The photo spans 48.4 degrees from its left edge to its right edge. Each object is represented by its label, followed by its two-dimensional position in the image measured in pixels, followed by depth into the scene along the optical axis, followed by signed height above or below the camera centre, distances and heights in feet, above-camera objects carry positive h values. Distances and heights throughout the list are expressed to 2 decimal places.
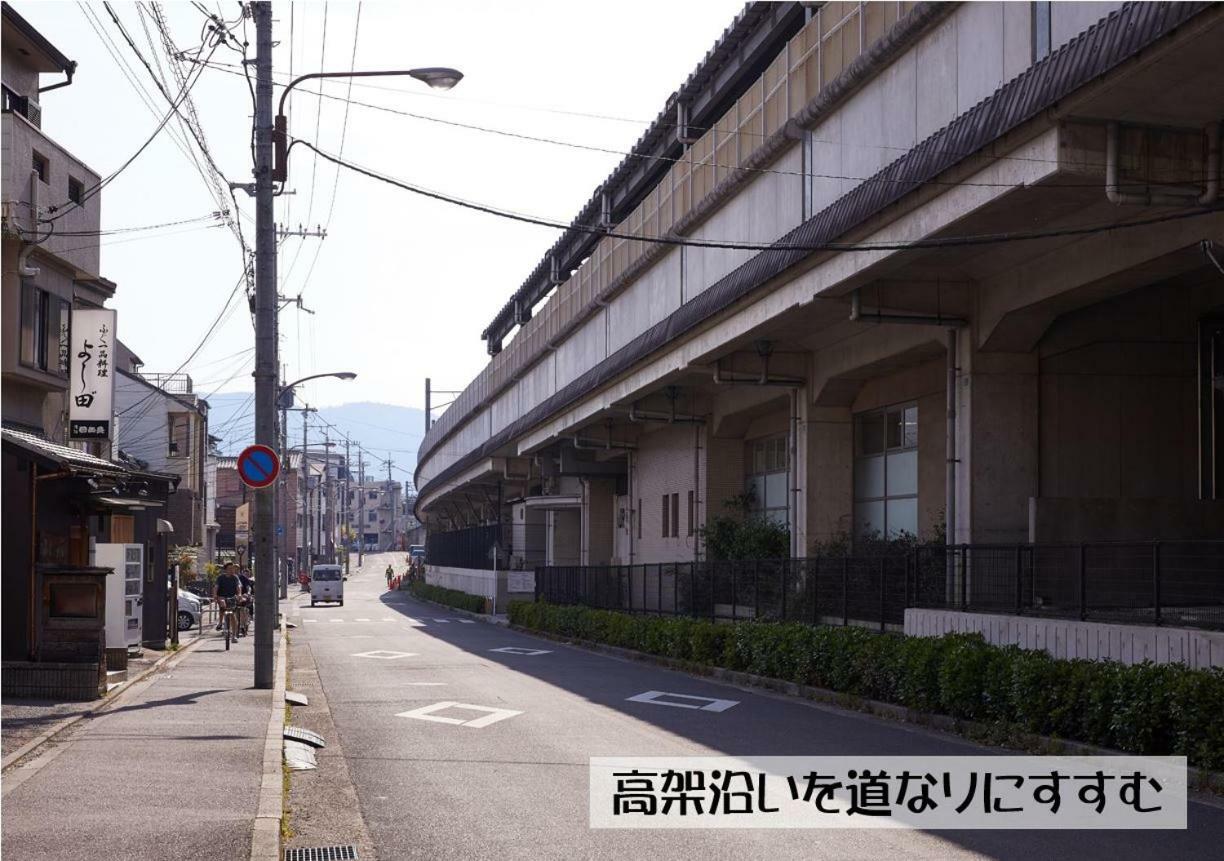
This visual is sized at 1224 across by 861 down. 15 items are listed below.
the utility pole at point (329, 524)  451.53 -8.54
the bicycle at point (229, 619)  96.63 -8.87
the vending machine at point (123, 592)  70.59 -5.07
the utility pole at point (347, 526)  539.82 -11.57
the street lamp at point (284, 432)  163.12 +9.51
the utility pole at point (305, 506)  341.21 -2.12
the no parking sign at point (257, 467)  62.28 +1.40
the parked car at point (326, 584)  244.83 -15.44
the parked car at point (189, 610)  133.59 -11.15
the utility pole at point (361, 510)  495.00 -4.28
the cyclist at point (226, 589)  108.88 -7.58
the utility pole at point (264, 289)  66.23 +10.24
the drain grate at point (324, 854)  29.94 -7.91
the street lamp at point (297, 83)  58.49 +18.08
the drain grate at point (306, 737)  48.93 -8.67
